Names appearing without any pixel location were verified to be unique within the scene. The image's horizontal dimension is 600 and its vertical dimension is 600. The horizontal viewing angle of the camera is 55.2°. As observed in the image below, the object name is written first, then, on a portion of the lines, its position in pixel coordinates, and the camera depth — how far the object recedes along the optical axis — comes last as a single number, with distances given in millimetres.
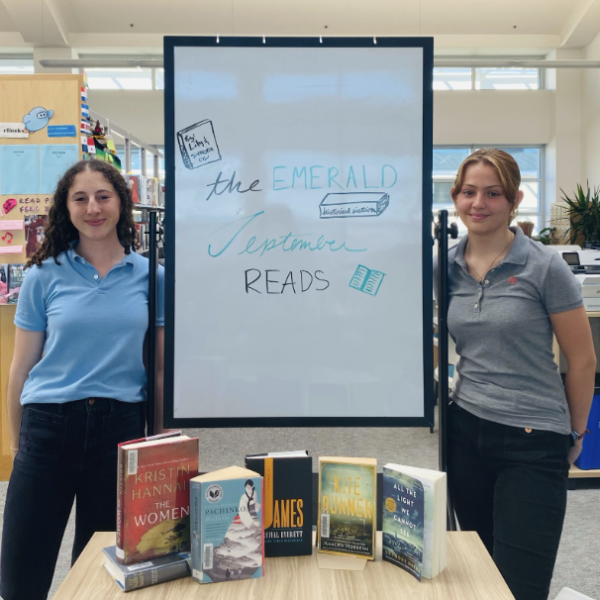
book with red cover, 1052
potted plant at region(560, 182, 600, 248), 7184
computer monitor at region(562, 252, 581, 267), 3465
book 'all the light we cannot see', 1078
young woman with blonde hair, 1387
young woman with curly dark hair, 1474
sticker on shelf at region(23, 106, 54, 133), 3162
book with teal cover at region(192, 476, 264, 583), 1060
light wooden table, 1036
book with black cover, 1158
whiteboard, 1394
